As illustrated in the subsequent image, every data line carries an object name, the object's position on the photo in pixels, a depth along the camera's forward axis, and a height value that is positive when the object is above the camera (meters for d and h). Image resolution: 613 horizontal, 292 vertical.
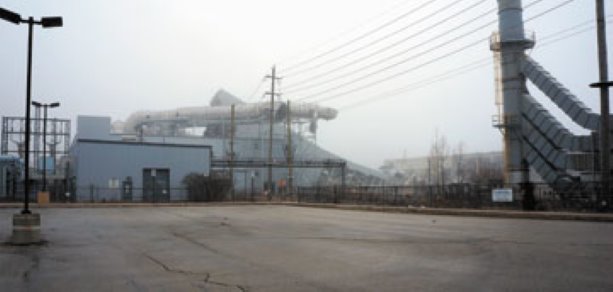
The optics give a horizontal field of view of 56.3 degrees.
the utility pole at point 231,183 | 54.92 -0.10
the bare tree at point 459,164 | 80.97 +3.40
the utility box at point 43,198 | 44.88 -1.18
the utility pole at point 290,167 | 55.62 +1.56
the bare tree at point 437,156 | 81.47 +3.83
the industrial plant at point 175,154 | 56.00 +3.35
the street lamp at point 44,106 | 48.39 +6.60
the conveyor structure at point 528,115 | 41.38 +5.08
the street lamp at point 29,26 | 15.53 +4.42
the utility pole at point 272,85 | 63.16 +10.89
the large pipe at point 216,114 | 87.00 +11.00
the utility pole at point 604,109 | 26.44 +3.51
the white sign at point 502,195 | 30.76 -0.73
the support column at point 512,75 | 45.09 +8.53
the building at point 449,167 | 87.88 +3.44
